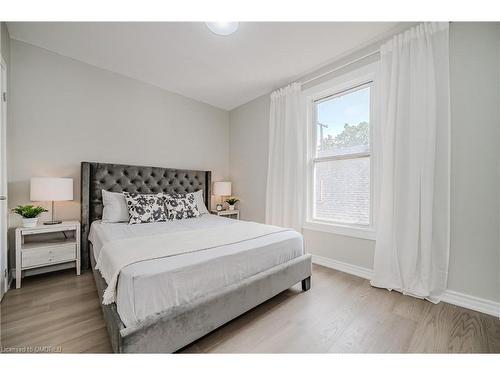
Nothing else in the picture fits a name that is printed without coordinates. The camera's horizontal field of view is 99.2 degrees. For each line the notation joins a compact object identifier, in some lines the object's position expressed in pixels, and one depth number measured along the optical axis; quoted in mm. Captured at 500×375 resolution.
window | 2549
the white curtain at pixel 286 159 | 3102
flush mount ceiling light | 1781
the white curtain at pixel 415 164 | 1934
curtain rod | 2399
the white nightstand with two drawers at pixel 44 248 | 2125
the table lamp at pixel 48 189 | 2223
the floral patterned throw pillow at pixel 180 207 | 2867
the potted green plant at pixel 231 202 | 4094
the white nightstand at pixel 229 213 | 3821
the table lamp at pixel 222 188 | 3928
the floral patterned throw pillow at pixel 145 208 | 2564
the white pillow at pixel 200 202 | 3338
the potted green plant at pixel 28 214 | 2207
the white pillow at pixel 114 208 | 2568
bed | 1142
